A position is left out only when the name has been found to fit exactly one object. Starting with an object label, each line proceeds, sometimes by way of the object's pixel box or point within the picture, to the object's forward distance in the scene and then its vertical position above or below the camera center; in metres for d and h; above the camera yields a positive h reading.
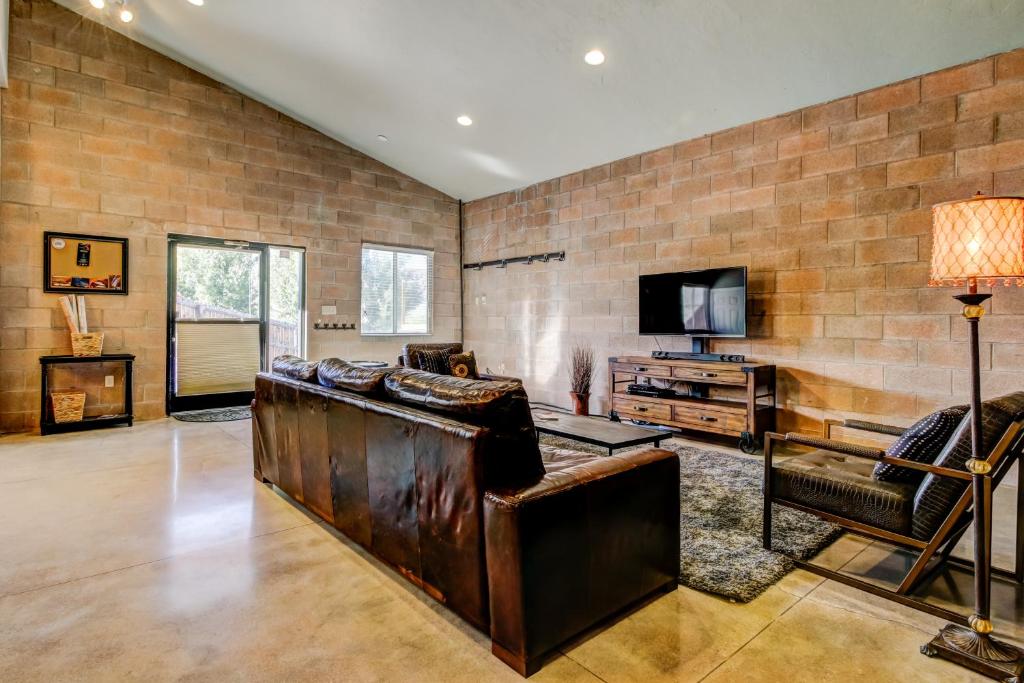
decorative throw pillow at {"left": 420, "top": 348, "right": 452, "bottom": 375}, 5.45 -0.18
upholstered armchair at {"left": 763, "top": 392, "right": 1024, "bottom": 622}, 1.92 -0.59
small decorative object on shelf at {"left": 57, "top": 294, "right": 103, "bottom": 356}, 5.14 +0.15
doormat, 5.72 -0.77
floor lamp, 1.69 +0.15
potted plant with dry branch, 5.74 -0.37
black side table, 4.95 -0.62
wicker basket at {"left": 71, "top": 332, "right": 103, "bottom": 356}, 5.13 +0.03
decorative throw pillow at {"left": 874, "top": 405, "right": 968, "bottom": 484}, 2.12 -0.41
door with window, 6.02 +0.36
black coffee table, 3.32 -0.60
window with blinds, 7.48 +0.79
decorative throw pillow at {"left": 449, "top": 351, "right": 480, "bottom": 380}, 5.37 -0.22
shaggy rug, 2.20 -0.96
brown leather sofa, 1.64 -0.59
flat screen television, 4.71 +0.38
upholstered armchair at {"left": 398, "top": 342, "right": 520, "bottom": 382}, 5.45 -0.08
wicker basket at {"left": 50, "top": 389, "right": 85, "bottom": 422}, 5.05 -0.57
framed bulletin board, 5.23 +0.84
